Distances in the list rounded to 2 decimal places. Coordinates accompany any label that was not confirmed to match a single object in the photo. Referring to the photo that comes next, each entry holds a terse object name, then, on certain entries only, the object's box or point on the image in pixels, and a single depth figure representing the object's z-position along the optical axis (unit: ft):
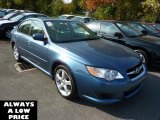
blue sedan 6.81
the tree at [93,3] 34.26
